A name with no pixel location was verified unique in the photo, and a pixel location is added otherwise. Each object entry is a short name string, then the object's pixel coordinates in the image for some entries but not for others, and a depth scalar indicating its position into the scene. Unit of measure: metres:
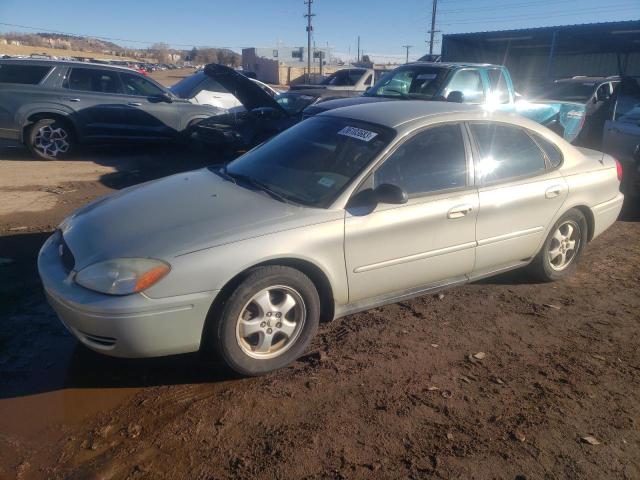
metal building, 18.92
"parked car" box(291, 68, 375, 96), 12.90
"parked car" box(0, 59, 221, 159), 8.51
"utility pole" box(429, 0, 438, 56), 45.72
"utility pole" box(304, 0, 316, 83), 46.37
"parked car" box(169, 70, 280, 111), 10.89
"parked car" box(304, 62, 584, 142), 8.32
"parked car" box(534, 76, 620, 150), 11.80
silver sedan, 2.73
